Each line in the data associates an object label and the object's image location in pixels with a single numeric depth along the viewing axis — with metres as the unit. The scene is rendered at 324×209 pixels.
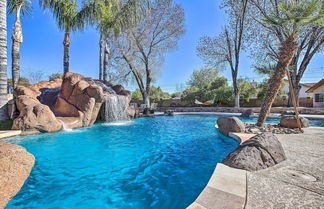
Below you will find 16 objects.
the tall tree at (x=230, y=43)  17.73
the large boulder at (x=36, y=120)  6.87
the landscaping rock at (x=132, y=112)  14.60
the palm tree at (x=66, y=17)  11.72
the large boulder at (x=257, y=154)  2.65
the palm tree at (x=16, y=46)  9.71
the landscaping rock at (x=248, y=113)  14.67
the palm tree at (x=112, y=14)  13.48
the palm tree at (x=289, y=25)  6.09
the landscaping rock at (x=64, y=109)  9.39
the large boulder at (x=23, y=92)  8.80
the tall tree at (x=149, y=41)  17.48
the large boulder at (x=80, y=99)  9.48
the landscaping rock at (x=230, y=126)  6.21
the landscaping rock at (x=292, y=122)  7.19
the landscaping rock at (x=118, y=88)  14.27
